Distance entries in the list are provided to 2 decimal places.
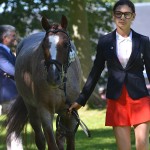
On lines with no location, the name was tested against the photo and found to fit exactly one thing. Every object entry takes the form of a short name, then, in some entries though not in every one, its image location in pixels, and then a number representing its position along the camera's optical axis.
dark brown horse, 13.69
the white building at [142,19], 83.02
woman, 11.81
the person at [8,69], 17.45
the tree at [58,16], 41.59
